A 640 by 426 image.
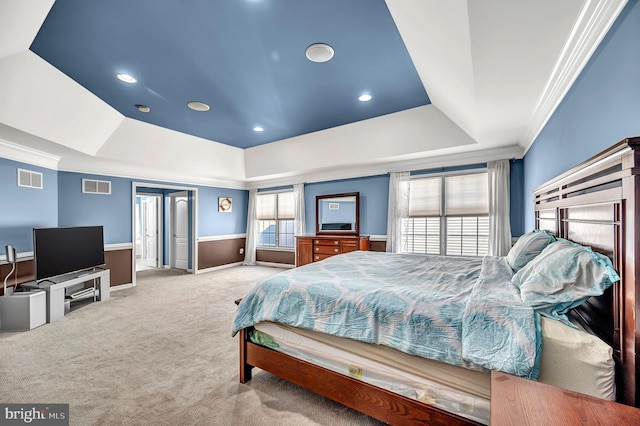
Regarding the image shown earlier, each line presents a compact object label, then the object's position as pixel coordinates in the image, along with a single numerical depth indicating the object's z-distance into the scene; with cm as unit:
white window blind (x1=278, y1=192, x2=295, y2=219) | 715
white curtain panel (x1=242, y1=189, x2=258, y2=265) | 760
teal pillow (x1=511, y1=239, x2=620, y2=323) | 118
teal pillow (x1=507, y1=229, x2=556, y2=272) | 210
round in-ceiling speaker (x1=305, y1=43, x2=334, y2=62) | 249
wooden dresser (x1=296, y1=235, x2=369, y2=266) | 552
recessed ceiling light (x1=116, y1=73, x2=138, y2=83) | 299
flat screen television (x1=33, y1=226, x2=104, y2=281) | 359
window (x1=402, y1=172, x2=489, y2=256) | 468
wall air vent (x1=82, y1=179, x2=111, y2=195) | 489
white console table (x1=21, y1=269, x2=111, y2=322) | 352
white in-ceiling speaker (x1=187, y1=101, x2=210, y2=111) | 377
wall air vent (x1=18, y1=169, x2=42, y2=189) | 381
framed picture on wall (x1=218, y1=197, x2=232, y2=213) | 721
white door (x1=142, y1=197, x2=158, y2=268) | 773
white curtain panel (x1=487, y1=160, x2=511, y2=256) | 431
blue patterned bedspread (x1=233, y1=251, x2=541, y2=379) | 130
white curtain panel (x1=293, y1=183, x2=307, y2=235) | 673
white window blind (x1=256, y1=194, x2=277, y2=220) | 746
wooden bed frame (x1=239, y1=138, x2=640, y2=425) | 100
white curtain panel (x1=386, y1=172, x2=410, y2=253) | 523
